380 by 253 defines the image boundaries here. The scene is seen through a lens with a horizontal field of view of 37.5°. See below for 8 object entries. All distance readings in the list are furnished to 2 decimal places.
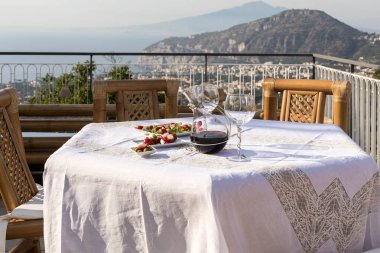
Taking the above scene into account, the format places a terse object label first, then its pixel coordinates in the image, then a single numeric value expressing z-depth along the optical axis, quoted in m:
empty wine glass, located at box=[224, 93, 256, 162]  2.07
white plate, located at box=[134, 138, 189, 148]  2.14
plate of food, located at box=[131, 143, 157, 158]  1.97
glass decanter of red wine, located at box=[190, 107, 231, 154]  2.01
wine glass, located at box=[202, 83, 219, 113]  2.31
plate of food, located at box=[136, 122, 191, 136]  2.37
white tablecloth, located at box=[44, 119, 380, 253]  1.64
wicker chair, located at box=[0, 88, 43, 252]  2.40
